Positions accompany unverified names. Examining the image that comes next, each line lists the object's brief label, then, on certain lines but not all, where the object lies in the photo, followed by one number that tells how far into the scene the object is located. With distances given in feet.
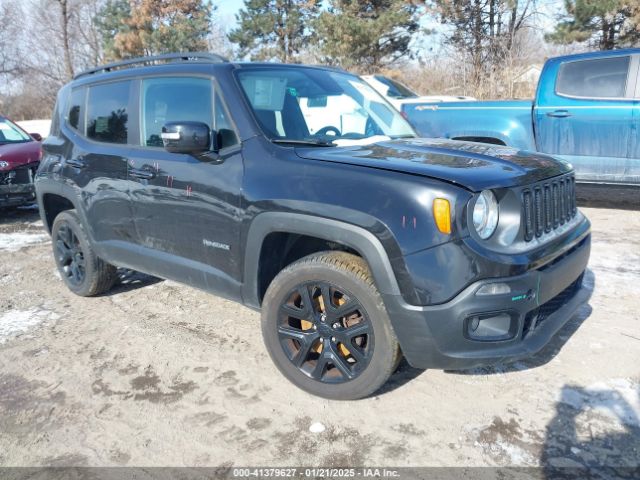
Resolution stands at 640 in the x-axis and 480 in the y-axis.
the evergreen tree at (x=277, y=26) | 93.61
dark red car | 25.49
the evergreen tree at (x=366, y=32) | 71.61
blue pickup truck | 21.01
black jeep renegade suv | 8.25
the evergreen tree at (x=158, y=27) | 96.89
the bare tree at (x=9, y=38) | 121.70
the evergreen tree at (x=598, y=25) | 58.95
